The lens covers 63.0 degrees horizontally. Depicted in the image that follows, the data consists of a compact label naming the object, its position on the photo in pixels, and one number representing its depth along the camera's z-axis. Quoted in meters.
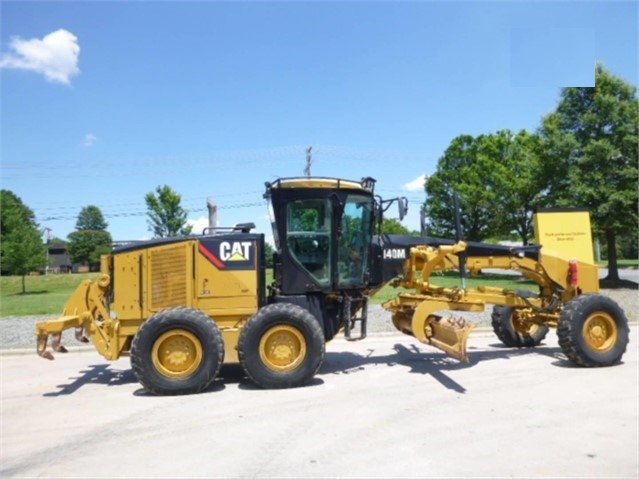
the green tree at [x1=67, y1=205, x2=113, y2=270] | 83.31
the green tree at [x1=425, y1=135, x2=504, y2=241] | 38.53
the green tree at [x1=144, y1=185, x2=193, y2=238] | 31.88
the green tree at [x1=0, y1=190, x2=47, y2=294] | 34.31
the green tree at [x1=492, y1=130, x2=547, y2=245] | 29.44
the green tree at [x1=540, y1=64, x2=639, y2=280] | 23.12
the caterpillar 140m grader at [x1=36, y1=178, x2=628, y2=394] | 7.07
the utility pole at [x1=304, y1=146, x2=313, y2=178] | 33.50
